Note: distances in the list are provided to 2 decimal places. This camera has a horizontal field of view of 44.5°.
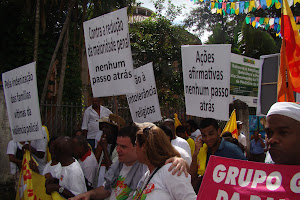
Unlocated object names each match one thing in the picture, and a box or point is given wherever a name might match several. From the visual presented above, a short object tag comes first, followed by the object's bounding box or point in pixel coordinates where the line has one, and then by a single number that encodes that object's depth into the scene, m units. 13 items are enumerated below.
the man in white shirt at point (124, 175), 3.50
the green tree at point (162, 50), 15.54
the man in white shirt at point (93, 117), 7.66
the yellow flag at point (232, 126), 7.27
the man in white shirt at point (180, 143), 5.17
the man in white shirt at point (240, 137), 7.96
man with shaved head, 3.98
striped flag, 4.39
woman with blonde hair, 2.61
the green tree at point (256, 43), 18.31
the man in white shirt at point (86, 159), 4.70
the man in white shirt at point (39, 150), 6.08
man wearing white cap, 1.91
